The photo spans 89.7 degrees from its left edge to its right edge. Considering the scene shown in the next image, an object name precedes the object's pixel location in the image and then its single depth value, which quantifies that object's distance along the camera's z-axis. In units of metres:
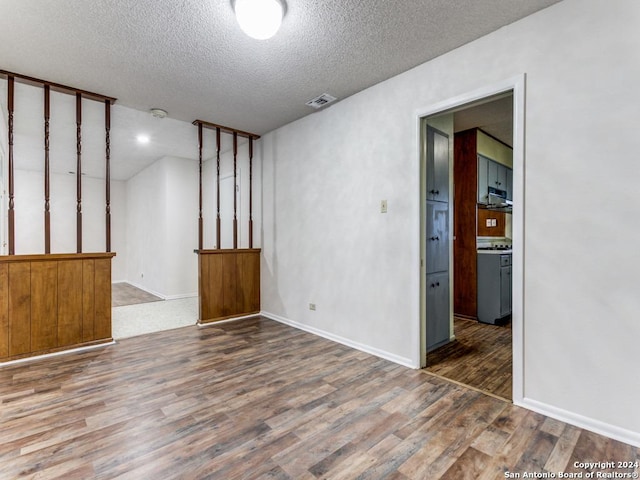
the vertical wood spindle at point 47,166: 3.06
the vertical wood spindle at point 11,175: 2.88
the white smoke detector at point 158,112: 3.73
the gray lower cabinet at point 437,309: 3.18
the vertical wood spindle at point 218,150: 4.31
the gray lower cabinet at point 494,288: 4.15
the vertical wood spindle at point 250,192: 4.79
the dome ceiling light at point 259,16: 1.94
